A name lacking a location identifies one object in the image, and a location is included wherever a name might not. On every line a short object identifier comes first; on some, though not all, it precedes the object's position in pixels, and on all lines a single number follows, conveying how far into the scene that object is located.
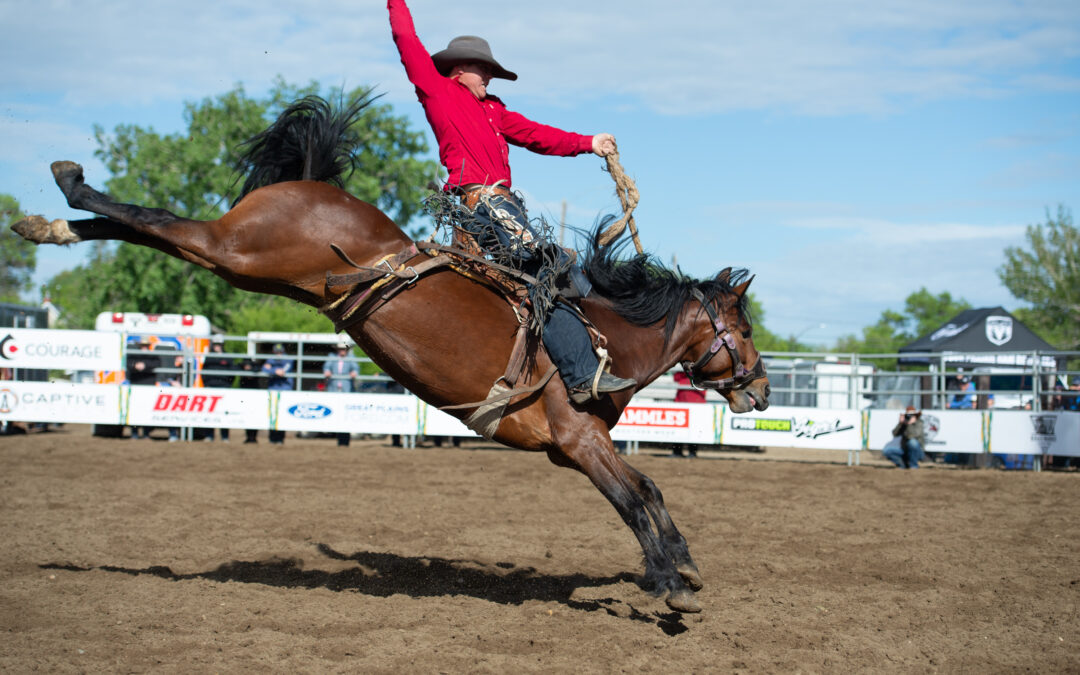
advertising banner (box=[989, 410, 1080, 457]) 14.10
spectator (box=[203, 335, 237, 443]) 16.67
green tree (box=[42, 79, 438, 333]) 33.47
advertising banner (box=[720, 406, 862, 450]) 15.09
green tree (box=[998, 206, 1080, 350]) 36.62
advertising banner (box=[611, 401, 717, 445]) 15.23
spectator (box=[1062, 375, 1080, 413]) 15.09
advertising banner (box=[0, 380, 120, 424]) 15.34
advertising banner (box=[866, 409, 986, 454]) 14.65
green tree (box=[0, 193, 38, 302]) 50.41
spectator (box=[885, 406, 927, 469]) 14.16
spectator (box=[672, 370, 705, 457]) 15.69
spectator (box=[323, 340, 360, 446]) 15.98
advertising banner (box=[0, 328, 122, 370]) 15.74
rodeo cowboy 5.12
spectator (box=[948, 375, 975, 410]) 16.30
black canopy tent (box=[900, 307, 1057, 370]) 20.34
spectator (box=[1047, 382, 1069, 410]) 15.10
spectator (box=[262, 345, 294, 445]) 15.91
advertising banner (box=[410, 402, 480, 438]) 15.12
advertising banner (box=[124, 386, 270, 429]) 15.48
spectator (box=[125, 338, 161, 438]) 16.11
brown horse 4.83
